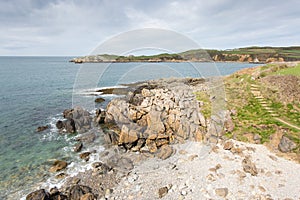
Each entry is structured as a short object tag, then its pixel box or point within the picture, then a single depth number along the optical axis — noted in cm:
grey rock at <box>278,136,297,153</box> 1104
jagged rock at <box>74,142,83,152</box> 1377
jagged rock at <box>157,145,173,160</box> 1214
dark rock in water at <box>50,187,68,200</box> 898
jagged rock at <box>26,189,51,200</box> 874
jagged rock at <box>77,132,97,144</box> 1536
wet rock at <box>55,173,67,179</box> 1070
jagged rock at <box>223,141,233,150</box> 1195
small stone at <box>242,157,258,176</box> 967
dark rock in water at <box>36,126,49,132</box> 1738
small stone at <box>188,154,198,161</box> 1143
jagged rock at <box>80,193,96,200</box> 879
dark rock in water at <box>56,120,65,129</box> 1809
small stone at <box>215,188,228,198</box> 841
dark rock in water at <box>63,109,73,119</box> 2061
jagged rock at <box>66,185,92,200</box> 894
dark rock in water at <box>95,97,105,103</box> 2736
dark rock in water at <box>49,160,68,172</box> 1144
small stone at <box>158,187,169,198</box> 877
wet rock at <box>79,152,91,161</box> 1270
